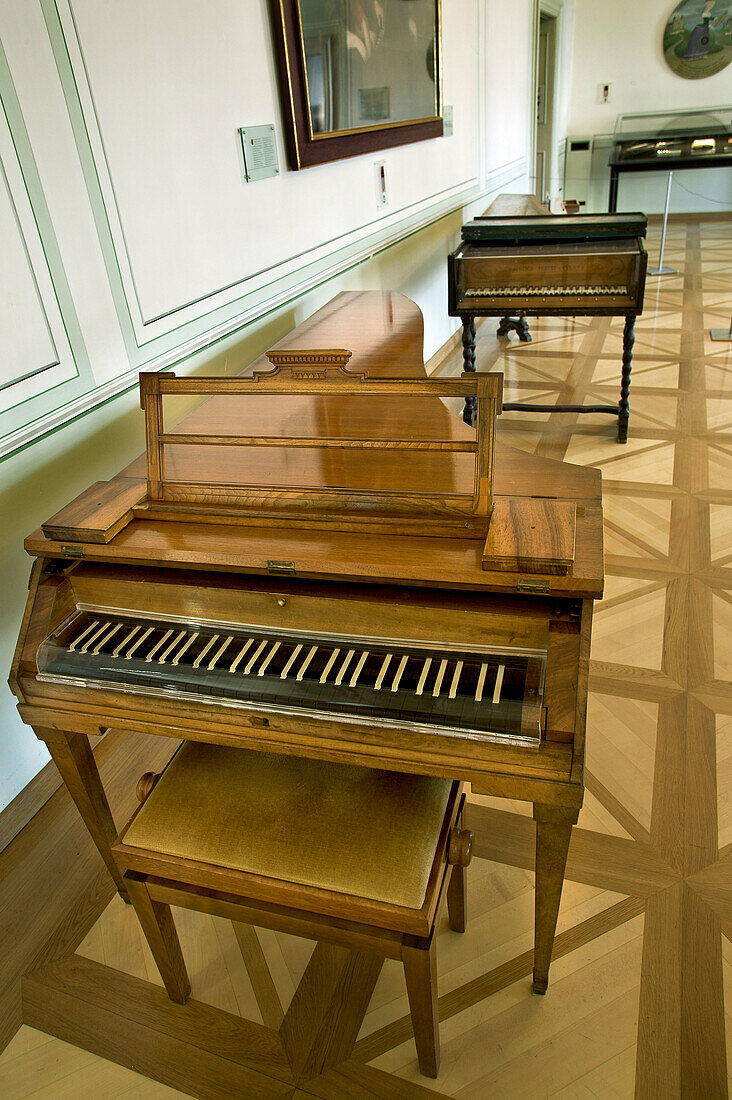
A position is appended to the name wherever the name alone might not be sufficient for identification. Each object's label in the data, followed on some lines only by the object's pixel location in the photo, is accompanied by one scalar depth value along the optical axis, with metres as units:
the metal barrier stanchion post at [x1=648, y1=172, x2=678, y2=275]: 6.45
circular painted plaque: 7.49
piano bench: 1.06
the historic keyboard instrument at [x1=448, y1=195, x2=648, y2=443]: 3.17
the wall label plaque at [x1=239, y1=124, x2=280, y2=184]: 2.22
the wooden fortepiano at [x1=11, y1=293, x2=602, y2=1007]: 1.05
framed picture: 2.41
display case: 7.43
